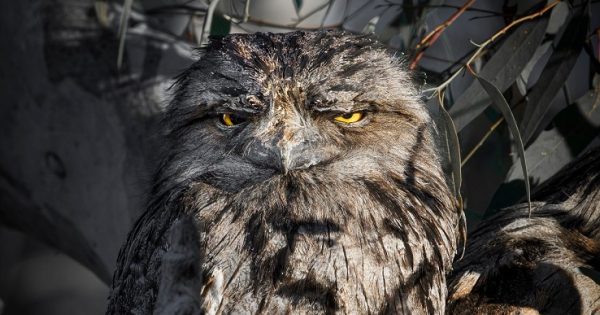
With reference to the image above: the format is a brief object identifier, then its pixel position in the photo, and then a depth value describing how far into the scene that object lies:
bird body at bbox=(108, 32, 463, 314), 4.66
